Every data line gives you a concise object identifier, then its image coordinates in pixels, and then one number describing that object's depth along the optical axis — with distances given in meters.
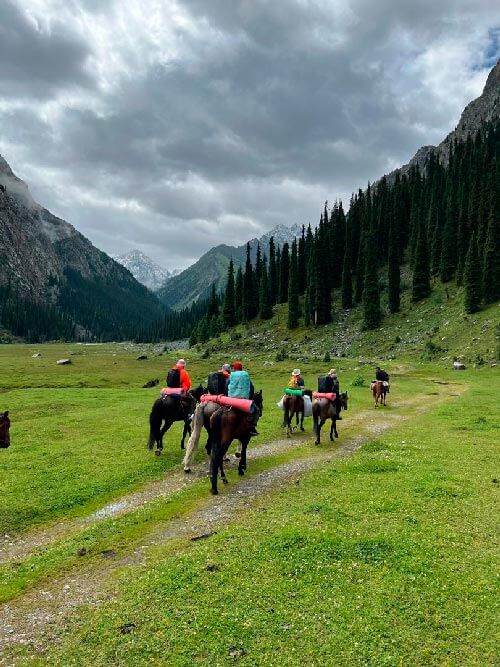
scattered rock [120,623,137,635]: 7.32
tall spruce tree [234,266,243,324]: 141.90
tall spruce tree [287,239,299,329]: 115.88
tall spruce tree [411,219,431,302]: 98.75
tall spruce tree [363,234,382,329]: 95.62
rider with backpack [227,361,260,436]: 16.69
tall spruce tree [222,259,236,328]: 142.55
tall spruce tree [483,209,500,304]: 77.25
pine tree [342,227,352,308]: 113.31
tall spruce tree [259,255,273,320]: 131.06
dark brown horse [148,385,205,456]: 20.08
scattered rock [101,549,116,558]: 10.34
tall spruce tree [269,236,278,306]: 145.12
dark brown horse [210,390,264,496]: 14.76
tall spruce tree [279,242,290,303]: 142.38
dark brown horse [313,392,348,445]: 22.32
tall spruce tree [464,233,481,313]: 76.69
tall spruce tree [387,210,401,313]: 99.94
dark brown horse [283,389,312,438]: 24.84
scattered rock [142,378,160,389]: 53.50
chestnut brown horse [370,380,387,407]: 34.16
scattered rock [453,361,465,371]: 58.35
